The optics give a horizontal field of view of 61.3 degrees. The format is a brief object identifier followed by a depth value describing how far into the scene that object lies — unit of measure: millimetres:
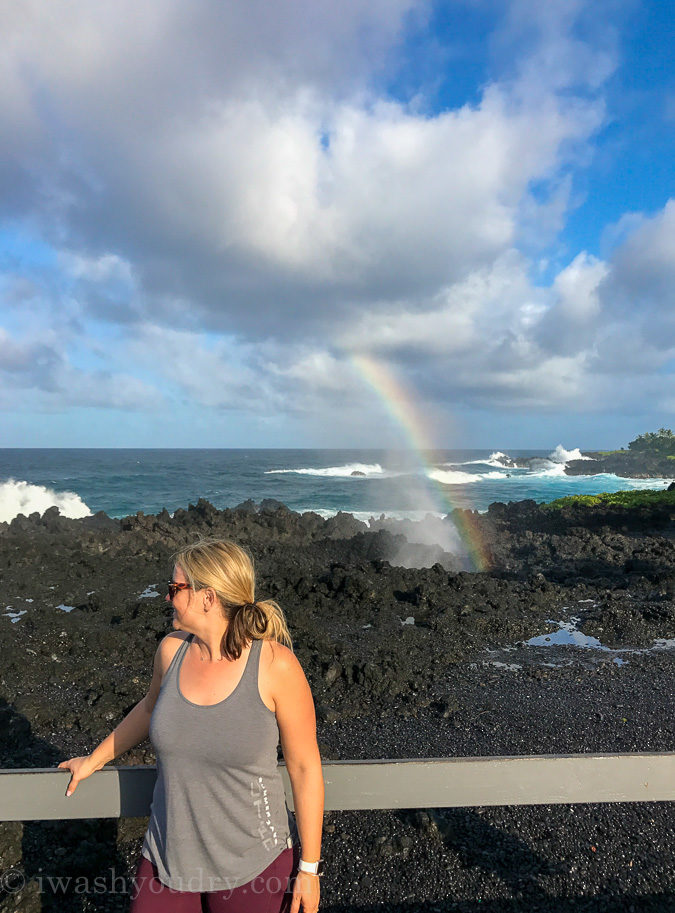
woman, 1858
